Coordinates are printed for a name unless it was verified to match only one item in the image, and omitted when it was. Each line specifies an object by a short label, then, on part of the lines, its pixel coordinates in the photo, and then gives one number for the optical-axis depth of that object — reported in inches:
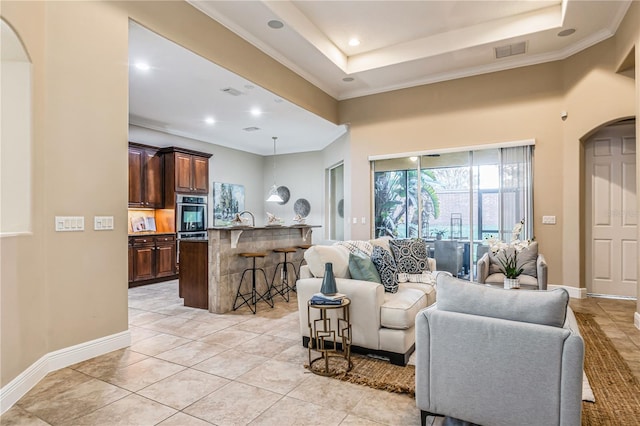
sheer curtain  214.7
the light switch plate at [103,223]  120.1
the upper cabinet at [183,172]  278.7
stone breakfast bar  177.9
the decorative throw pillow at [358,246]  149.9
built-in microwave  279.9
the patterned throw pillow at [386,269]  132.6
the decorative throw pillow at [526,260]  178.4
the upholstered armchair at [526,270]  164.7
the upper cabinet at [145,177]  261.4
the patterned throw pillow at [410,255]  160.6
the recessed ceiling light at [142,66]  170.1
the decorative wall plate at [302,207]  367.9
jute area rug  83.6
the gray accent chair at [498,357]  63.4
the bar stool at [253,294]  182.5
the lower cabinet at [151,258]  245.3
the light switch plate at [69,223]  110.5
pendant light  295.2
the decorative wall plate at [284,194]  381.1
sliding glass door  218.2
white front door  202.1
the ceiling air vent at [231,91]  203.2
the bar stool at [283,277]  208.6
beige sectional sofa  112.8
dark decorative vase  113.3
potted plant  136.4
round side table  108.2
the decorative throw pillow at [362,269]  128.0
